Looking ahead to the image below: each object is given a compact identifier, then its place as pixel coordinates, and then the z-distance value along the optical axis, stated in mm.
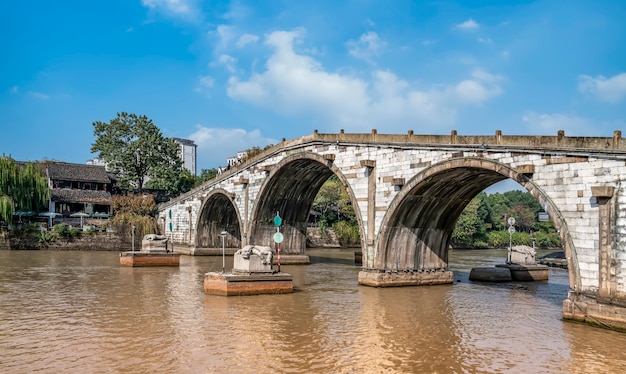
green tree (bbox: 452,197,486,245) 72375
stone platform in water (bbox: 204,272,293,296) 22047
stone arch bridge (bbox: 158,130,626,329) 16422
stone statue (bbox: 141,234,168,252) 36469
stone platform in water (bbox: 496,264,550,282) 30109
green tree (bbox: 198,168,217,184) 87000
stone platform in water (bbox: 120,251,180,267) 35250
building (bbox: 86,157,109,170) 111438
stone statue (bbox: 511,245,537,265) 31453
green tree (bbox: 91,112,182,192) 65875
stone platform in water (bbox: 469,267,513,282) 29094
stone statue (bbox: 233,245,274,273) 22281
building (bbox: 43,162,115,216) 60812
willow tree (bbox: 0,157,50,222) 47969
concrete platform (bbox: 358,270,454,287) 25844
